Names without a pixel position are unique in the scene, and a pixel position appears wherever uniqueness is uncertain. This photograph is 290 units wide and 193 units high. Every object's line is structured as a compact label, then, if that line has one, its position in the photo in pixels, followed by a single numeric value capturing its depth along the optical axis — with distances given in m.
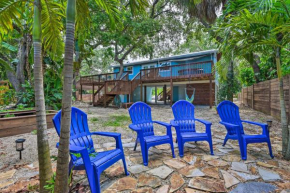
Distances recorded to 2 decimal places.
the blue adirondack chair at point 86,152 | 1.71
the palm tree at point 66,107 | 1.36
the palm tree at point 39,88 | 1.69
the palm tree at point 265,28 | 2.40
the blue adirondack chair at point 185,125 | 2.96
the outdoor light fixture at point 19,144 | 2.66
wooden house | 11.22
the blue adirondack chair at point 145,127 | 2.63
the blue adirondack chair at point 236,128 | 2.83
